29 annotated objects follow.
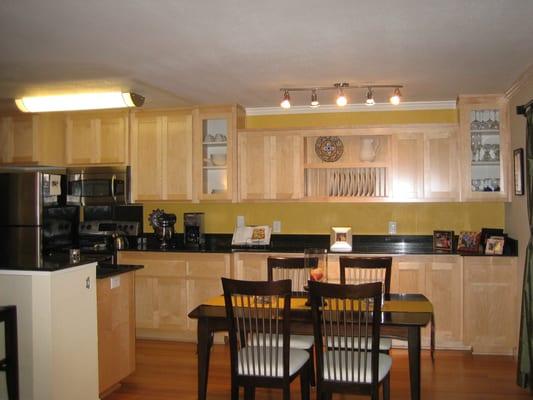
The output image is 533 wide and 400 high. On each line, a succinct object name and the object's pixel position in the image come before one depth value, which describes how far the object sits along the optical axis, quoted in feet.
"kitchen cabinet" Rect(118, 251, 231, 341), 16.69
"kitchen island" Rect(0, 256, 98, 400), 9.91
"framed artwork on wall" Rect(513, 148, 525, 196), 14.26
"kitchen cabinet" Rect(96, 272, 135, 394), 11.66
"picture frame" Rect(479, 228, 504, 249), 15.92
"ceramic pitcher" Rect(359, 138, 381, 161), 16.96
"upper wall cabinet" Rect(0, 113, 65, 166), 17.78
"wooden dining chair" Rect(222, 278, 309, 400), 8.93
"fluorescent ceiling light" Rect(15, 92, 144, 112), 14.05
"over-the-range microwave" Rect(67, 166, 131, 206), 18.01
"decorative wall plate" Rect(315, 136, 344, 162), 17.34
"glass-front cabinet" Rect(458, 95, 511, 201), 15.80
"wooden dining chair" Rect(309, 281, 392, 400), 8.59
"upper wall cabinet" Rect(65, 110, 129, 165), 17.92
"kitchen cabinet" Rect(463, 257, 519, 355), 15.12
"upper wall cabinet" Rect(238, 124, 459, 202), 16.31
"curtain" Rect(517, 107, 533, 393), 11.92
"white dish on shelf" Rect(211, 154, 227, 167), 17.56
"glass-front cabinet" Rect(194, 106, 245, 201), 17.37
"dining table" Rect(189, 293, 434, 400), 9.22
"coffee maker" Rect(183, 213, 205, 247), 18.07
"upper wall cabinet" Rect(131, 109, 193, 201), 17.61
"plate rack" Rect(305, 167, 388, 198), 16.93
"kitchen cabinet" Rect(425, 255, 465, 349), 15.53
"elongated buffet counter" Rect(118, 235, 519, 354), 15.24
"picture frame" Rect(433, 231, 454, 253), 16.30
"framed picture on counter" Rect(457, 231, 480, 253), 15.96
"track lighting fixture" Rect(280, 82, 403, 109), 13.67
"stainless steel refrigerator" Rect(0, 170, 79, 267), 17.10
